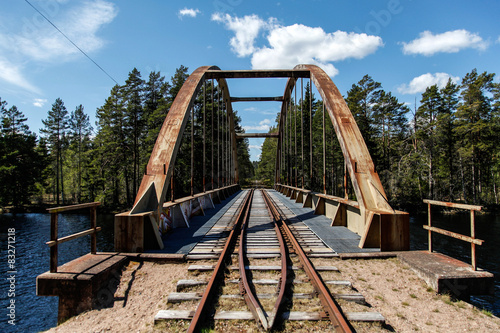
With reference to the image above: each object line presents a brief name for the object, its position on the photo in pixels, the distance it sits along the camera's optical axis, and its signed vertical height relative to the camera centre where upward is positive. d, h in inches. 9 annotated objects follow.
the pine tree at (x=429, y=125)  1044.0 +193.2
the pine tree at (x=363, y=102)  1154.0 +333.9
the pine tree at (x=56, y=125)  1416.1 +258.3
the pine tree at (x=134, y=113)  1083.3 +247.2
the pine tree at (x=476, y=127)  1011.3 +165.4
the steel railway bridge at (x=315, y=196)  176.7 -19.6
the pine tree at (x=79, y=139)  1451.6 +208.5
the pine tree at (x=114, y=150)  1064.8 +92.7
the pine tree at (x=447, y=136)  1071.6 +138.1
